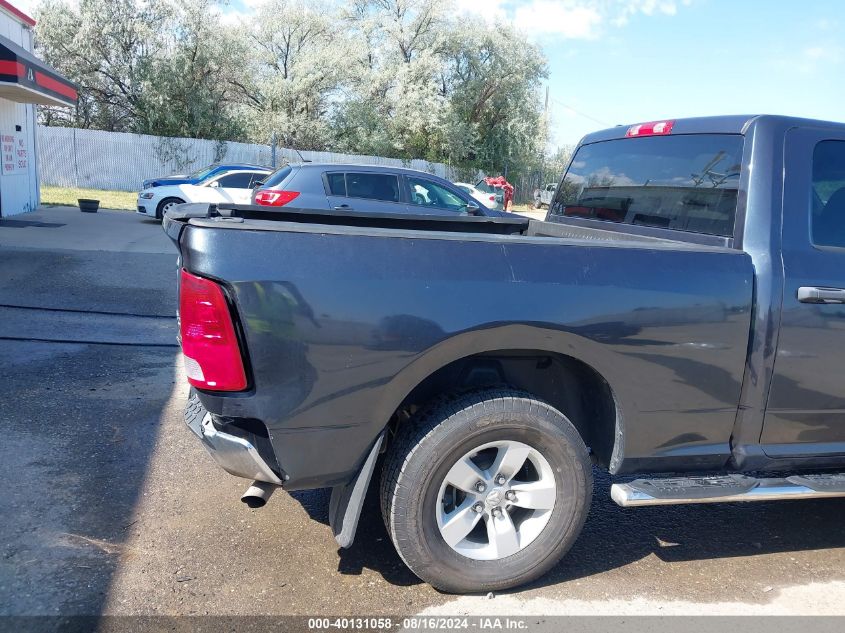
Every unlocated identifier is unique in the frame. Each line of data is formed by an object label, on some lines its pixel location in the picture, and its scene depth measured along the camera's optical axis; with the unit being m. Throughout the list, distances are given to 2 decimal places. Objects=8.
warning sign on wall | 15.45
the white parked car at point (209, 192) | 16.08
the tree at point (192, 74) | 26.53
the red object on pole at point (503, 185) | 26.19
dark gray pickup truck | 2.61
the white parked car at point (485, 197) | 23.34
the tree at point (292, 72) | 30.55
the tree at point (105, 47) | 25.58
